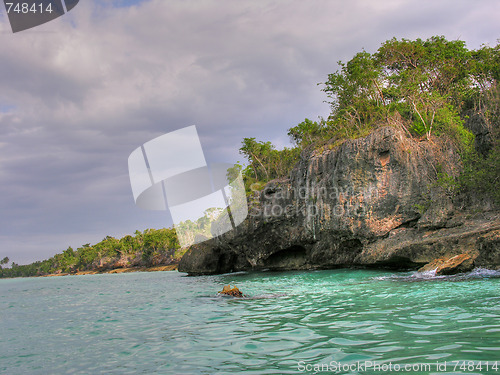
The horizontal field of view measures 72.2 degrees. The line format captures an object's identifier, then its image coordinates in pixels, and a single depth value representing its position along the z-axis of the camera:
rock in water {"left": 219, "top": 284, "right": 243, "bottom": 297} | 13.27
